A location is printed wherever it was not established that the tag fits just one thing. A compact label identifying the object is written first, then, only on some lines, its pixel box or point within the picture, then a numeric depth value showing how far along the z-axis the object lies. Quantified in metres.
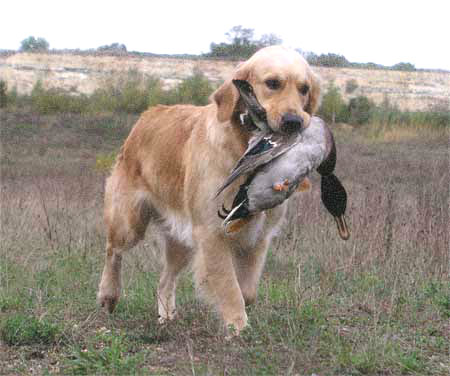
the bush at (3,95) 27.98
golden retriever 4.90
